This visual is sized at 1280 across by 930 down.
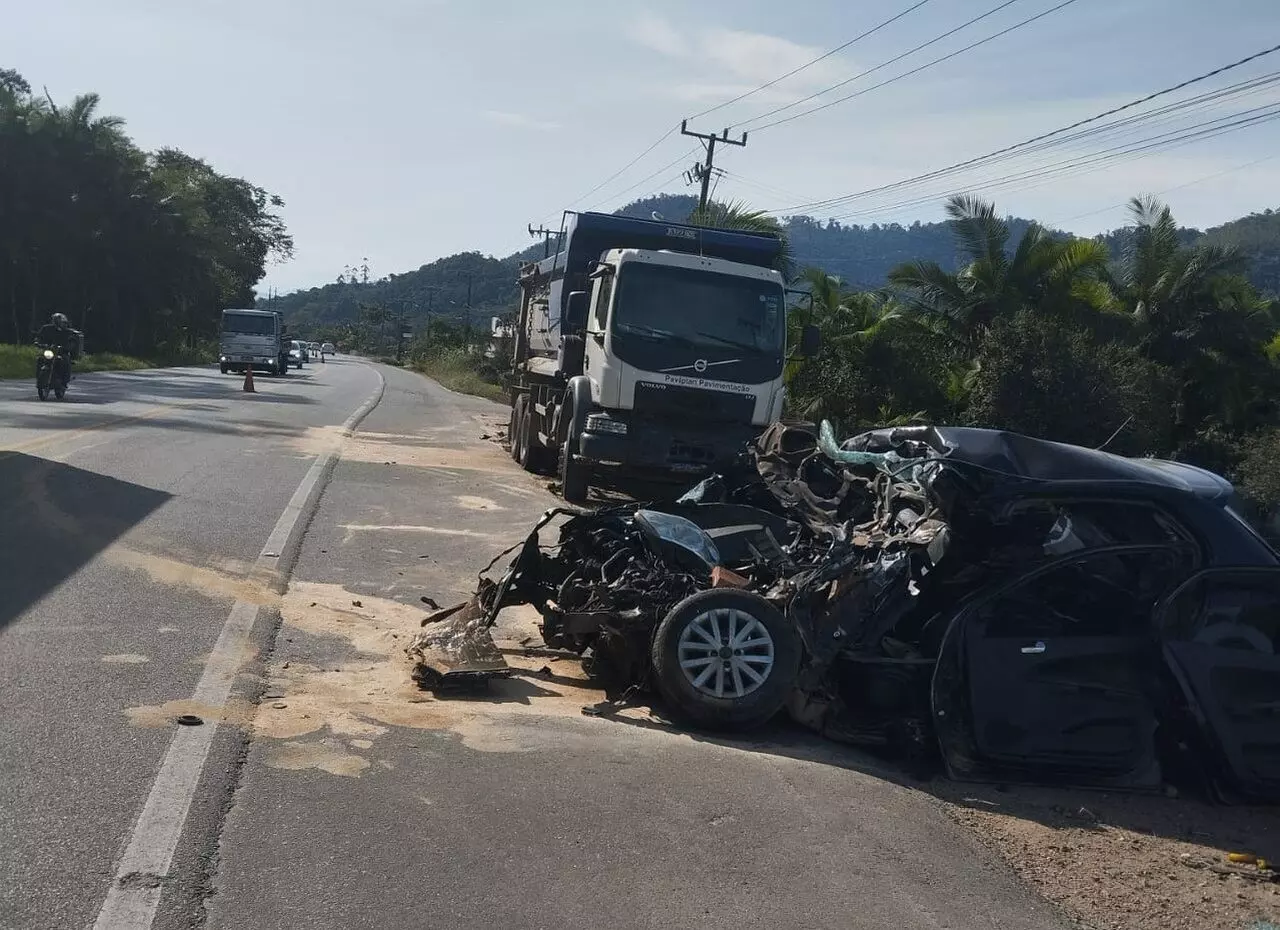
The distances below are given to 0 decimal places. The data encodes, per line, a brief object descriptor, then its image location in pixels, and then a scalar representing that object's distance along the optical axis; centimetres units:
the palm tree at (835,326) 2850
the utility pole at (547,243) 1975
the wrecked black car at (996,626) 590
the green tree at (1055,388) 2319
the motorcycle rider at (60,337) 2391
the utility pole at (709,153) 4147
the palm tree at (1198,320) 2909
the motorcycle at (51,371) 2364
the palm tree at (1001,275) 2736
